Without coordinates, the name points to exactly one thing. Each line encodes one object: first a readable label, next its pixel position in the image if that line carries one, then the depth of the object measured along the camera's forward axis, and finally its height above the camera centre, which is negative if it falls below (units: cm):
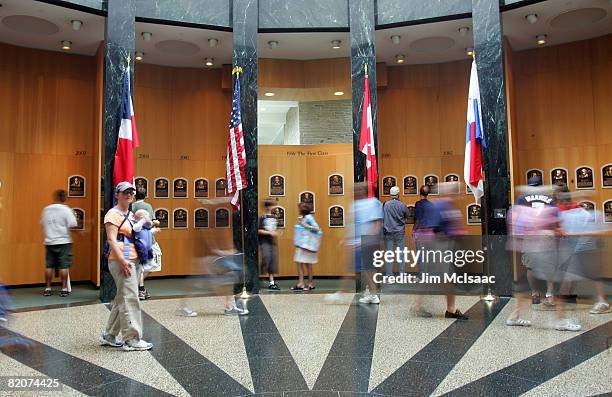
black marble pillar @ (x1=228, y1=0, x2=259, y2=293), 970 +223
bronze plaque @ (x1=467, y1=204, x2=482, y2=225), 1242 +1
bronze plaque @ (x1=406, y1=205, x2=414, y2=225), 1270 -5
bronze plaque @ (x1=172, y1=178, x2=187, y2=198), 1251 +86
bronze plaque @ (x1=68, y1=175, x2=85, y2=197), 1152 +90
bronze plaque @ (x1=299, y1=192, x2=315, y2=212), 1265 +55
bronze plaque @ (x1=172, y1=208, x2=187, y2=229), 1245 +7
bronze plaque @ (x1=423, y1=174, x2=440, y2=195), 1255 +90
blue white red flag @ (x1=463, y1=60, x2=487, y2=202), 908 +133
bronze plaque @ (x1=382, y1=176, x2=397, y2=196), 1293 +87
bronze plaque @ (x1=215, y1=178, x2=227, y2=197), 1273 +85
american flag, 943 +123
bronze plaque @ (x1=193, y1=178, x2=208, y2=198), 1264 +88
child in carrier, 515 -19
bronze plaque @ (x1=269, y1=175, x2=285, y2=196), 1259 +88
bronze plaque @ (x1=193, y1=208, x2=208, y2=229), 1255 +8
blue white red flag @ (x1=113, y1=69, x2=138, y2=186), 890 +149
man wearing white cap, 928 -1
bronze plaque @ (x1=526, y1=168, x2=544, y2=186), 1197 +100
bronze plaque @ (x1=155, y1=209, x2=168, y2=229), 1232 +15
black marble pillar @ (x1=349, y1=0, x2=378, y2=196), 996 +329
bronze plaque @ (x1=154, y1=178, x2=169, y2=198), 1233 +86
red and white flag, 951 +144
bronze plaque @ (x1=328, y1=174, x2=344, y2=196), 1260 +85
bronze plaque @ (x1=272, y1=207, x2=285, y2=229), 1253 +8
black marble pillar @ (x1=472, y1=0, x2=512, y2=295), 915 +194
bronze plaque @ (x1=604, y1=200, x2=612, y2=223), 1123 +1
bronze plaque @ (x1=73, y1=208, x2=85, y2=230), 1149 +16
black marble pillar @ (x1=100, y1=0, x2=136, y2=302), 894 +279
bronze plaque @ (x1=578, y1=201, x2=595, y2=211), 1145 +16
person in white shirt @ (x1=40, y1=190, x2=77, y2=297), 921 -18
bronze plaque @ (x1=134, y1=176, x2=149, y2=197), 1207 +98
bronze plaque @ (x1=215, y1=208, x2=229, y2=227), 1249 +7
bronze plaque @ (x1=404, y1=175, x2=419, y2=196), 1280 +80
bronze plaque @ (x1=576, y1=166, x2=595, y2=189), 1149 +81
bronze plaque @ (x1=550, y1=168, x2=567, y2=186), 1174 +89
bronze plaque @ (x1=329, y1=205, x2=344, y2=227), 1258 +5
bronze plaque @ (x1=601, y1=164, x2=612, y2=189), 1129 +82
